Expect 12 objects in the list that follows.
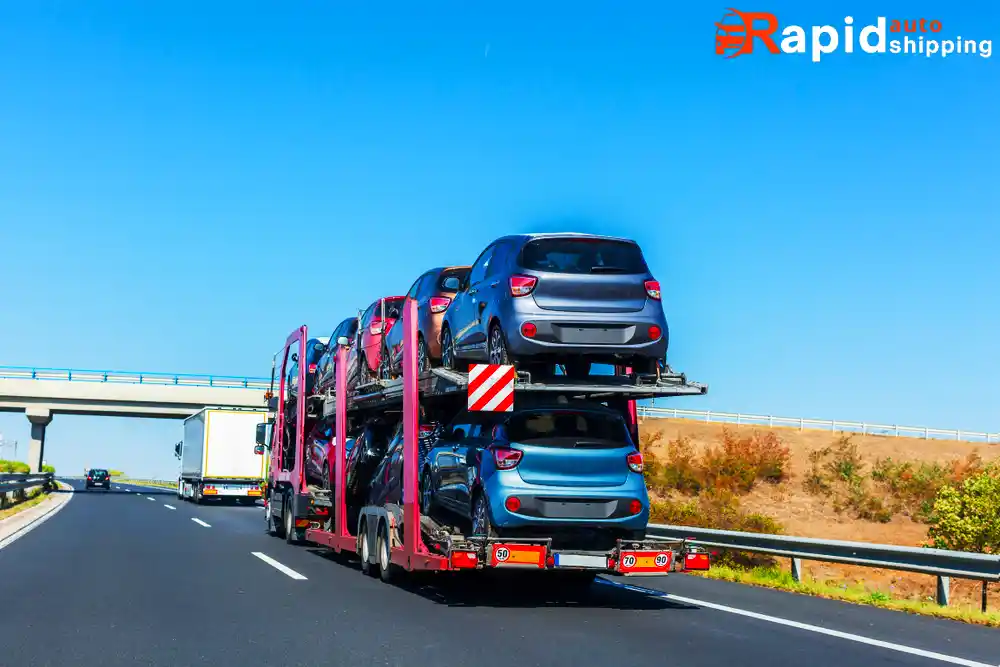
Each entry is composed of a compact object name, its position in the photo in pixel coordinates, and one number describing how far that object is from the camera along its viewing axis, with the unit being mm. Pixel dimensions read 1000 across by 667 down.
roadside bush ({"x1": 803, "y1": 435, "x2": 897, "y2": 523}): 42938
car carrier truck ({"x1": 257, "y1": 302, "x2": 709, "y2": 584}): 11719
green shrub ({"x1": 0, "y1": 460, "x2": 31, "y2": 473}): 61794
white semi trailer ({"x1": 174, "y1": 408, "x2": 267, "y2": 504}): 40688
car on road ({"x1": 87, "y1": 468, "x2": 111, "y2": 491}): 66875
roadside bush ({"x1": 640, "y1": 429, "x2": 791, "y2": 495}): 46938
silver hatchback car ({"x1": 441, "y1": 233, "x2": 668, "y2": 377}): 12227
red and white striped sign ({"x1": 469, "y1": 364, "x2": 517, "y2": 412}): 11891
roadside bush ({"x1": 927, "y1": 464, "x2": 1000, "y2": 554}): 27516
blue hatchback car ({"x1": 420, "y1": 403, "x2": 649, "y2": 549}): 11852
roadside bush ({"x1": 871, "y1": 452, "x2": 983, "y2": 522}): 43484
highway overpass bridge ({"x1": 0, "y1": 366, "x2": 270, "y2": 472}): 62281
